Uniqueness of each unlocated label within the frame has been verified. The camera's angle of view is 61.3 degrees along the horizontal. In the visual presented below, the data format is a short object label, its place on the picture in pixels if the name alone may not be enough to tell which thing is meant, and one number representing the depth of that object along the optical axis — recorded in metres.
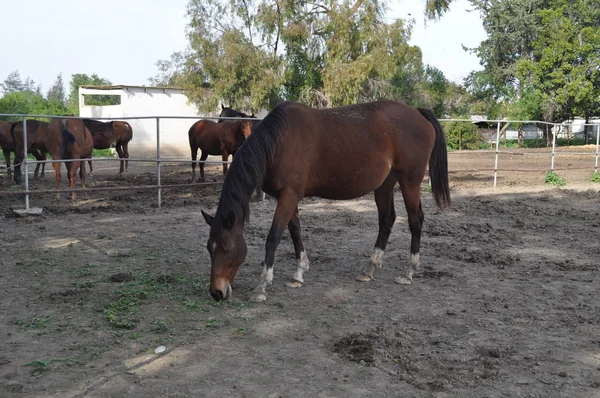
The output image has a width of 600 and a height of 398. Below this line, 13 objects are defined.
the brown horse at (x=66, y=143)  9.32
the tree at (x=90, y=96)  49.91
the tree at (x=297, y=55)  21.53
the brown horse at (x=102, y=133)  13.81
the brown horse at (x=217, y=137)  12.28
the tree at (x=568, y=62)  32.56
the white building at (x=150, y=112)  25.16
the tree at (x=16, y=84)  104.62
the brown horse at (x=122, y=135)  14.72
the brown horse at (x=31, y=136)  11.72
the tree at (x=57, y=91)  101.79
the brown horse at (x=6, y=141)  12.09
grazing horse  4.12
